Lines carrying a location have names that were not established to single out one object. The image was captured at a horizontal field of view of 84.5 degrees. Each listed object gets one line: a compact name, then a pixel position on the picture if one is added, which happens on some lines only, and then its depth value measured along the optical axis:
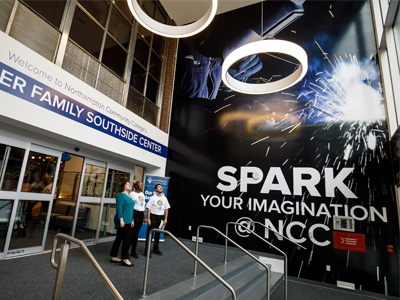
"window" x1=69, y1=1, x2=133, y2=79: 5.19
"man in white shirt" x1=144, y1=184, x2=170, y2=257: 4.44
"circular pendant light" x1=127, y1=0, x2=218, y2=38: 3.46
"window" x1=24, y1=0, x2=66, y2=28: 4.22
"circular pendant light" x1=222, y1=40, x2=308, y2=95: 3.71
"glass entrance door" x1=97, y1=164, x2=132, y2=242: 5.70
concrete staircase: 2.79
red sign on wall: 4.77
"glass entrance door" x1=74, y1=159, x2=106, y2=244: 5.16
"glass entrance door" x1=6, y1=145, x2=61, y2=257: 3.88
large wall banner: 4.85
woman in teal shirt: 3.56
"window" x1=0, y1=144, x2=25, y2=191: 3.69
